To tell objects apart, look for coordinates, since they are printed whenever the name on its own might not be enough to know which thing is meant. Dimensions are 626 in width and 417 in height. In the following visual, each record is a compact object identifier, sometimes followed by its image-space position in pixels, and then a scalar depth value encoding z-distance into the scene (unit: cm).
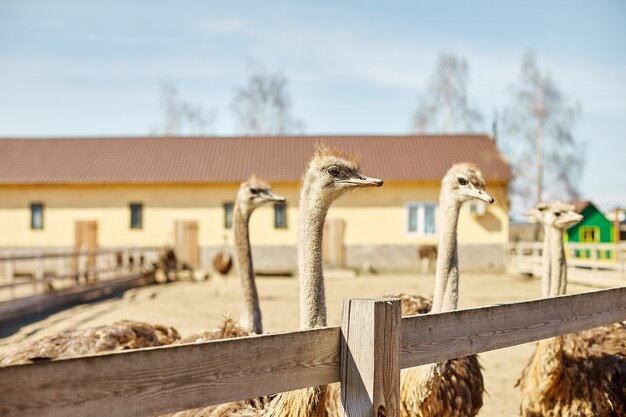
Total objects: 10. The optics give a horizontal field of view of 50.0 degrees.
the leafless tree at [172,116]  4200
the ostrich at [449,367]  386
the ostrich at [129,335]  412
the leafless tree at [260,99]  3859
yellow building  2356
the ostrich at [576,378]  439
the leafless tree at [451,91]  3550
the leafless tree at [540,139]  3228
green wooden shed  2619
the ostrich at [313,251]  269
